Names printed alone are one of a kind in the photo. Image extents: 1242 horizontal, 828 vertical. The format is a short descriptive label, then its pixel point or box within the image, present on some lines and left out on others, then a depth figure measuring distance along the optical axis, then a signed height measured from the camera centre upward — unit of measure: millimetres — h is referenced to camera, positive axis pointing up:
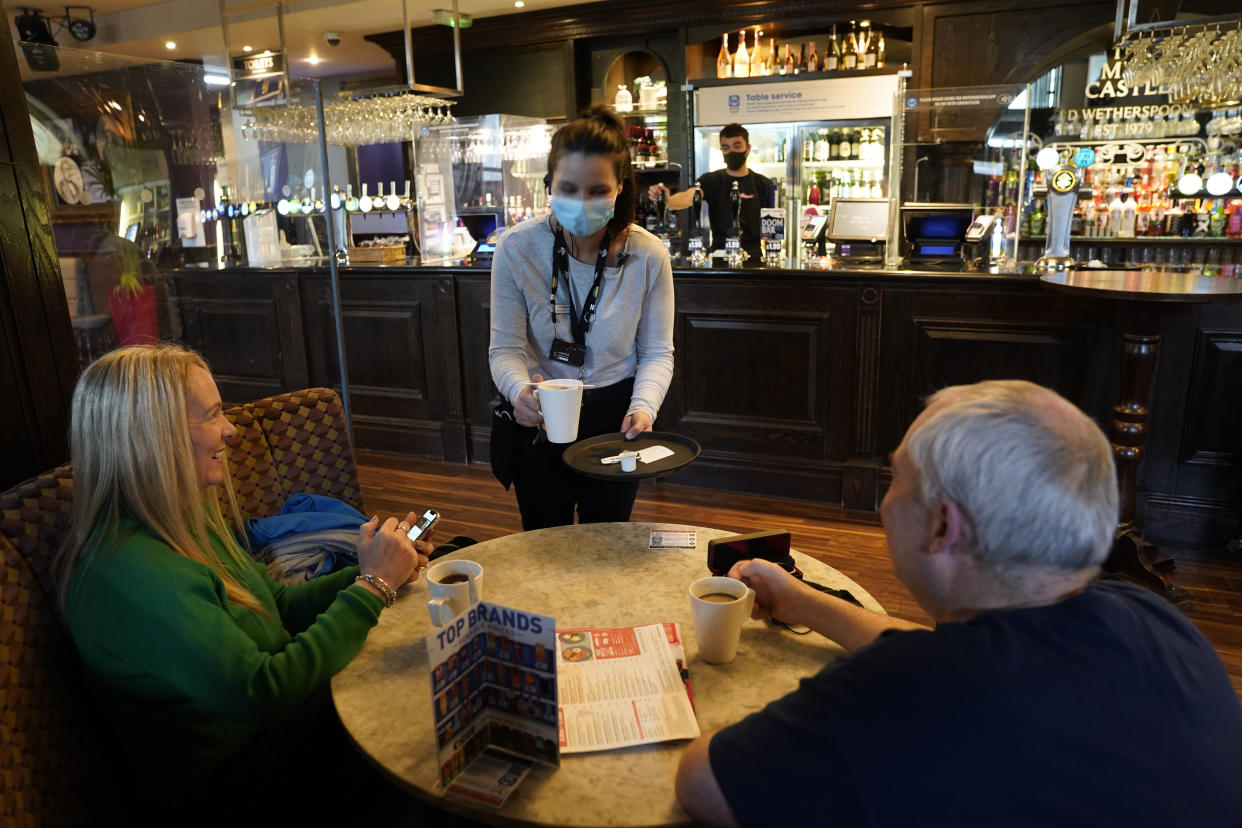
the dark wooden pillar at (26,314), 1593 -188
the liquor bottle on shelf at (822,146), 6766 +347
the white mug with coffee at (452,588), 1278 -586
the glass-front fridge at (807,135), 6434 +443
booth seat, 1108 -638
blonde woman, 1136 -543
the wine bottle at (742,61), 6762 +1030
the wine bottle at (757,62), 6789 +1021
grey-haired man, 778 -472
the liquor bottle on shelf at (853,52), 6570 +1043
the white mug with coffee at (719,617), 1202 -591
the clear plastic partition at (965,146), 5895 +287
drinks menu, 950 -558
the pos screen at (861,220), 4406 -155
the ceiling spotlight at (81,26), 7312 +1581
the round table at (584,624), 975 -667
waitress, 2096 -315
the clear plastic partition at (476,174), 6309 +197
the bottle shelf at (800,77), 6293 +855
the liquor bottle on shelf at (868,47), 6551 +1073
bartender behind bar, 5324 +5
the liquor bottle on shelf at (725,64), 6871 +1026
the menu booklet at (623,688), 1078 -661
